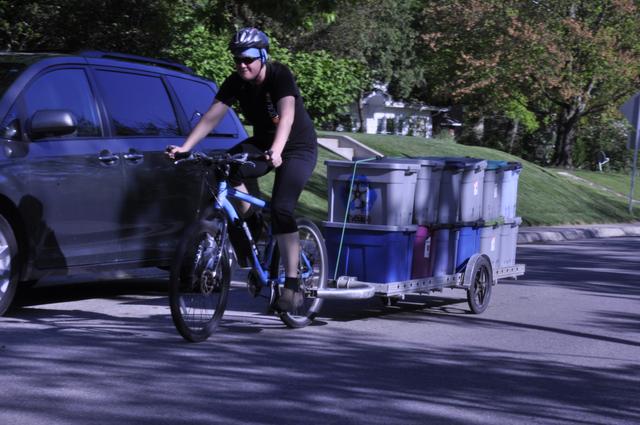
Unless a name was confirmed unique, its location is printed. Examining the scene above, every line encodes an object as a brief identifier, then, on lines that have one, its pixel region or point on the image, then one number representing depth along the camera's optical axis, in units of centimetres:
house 8698
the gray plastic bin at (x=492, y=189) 1472
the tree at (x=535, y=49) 5319
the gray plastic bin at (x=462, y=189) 1371
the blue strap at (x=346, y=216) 1282
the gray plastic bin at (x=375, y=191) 1268
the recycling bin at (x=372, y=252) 1266
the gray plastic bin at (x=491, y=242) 1462
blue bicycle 1042
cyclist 1095
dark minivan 1159
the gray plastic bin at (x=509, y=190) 1526
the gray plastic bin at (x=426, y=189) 1313
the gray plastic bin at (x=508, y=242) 1532
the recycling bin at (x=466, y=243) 1401
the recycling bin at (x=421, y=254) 1313
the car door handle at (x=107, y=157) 1246
